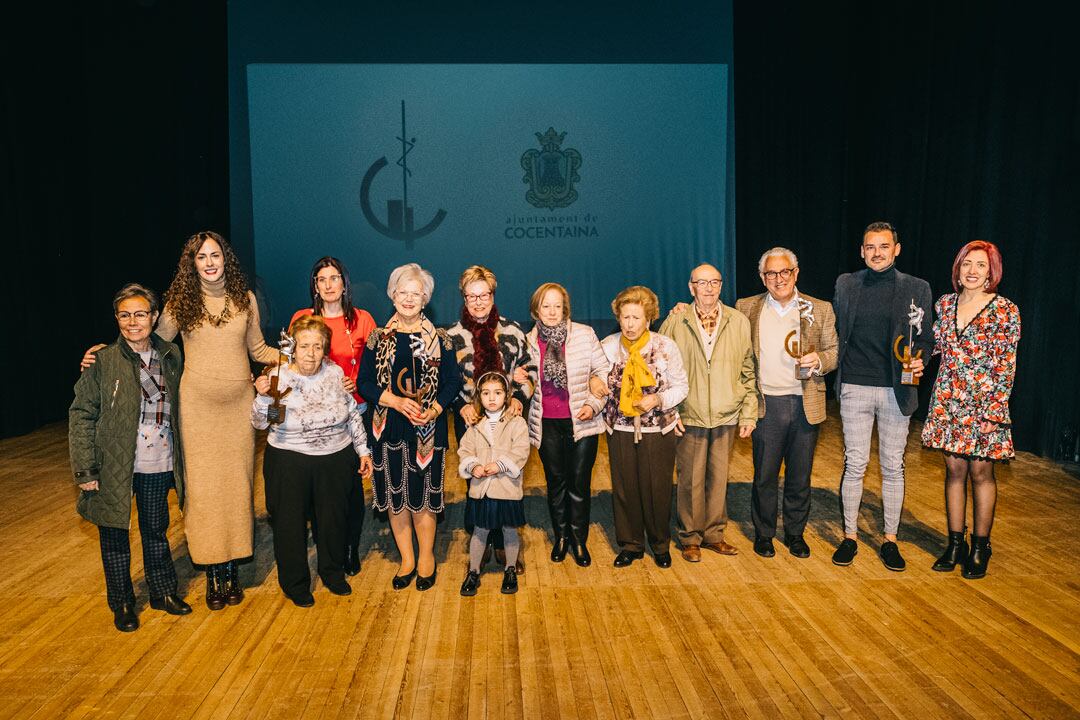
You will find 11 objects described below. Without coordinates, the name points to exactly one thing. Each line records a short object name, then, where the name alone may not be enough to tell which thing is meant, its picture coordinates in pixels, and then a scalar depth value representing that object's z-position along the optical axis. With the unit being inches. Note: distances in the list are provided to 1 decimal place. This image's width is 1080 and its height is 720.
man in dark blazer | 135.6
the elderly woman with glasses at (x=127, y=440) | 114.7
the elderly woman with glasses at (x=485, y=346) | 134.1
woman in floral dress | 128.0
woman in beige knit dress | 121.2
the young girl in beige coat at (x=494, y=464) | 131.4
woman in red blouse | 138.8
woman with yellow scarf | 135.6
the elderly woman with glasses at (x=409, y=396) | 127.0
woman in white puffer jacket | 135.3
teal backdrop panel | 288.5
